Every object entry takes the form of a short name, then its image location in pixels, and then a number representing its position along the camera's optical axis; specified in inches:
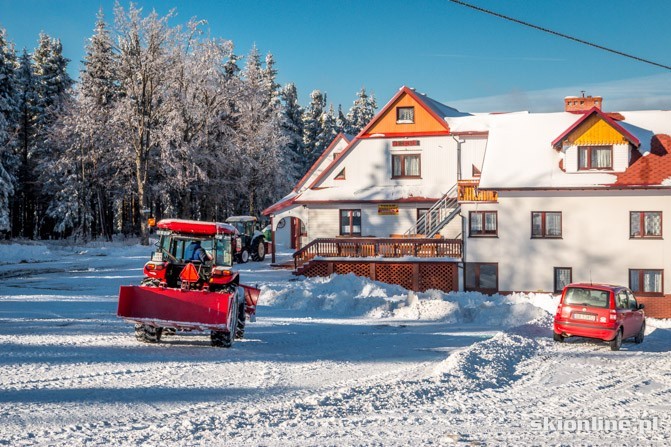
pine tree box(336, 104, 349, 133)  3640.0
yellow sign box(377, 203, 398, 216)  1488.7
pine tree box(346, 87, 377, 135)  3777.1
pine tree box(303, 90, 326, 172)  3403.1
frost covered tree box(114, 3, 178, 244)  1863.9
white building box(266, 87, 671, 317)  1219.9
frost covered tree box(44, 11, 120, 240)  2073.1
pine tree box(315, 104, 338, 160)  3430.1
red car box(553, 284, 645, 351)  709.9
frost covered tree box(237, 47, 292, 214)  2198.1
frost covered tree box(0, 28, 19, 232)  1924.2
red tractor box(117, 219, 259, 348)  561.9
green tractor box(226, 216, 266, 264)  1676.3
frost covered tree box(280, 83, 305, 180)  3046.3
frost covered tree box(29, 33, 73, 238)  2245.0
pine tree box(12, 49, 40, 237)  2393.0
